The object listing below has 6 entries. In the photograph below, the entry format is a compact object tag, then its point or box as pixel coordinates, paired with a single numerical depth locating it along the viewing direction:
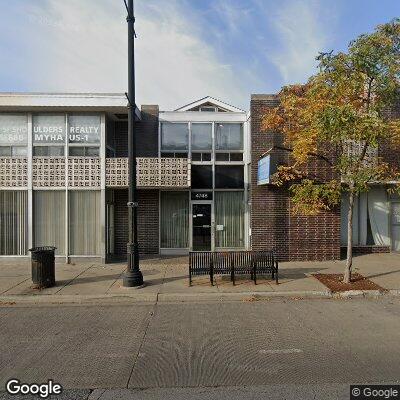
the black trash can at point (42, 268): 9.55
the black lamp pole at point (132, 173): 9.59
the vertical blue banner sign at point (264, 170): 11.75
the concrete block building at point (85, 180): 12.82
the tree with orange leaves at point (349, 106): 8.80
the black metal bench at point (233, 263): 10.01
